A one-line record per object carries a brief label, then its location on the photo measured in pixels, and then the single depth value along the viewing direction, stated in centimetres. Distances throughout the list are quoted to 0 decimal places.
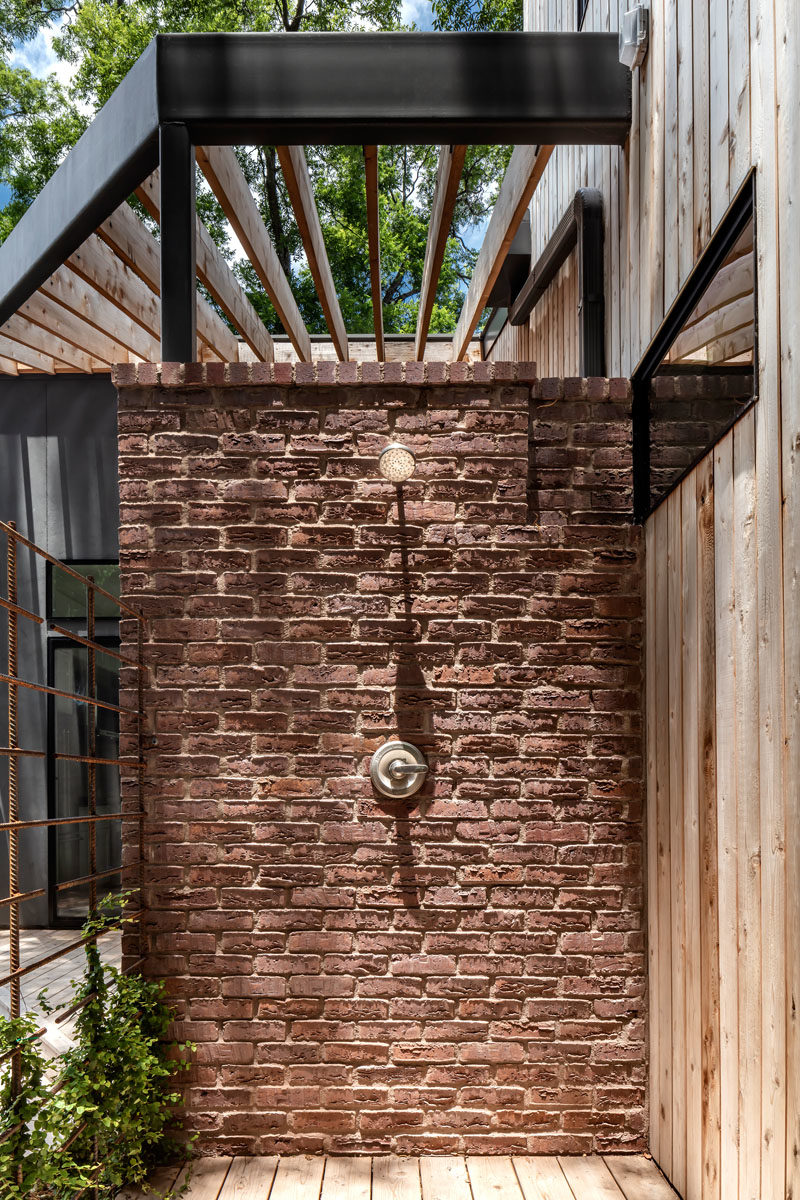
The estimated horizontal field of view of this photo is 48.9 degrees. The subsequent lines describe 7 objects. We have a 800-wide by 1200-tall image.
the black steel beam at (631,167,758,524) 197
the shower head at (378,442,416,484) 278
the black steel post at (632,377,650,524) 290
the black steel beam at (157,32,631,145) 291
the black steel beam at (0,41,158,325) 300
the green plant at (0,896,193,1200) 198
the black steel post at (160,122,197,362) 295
